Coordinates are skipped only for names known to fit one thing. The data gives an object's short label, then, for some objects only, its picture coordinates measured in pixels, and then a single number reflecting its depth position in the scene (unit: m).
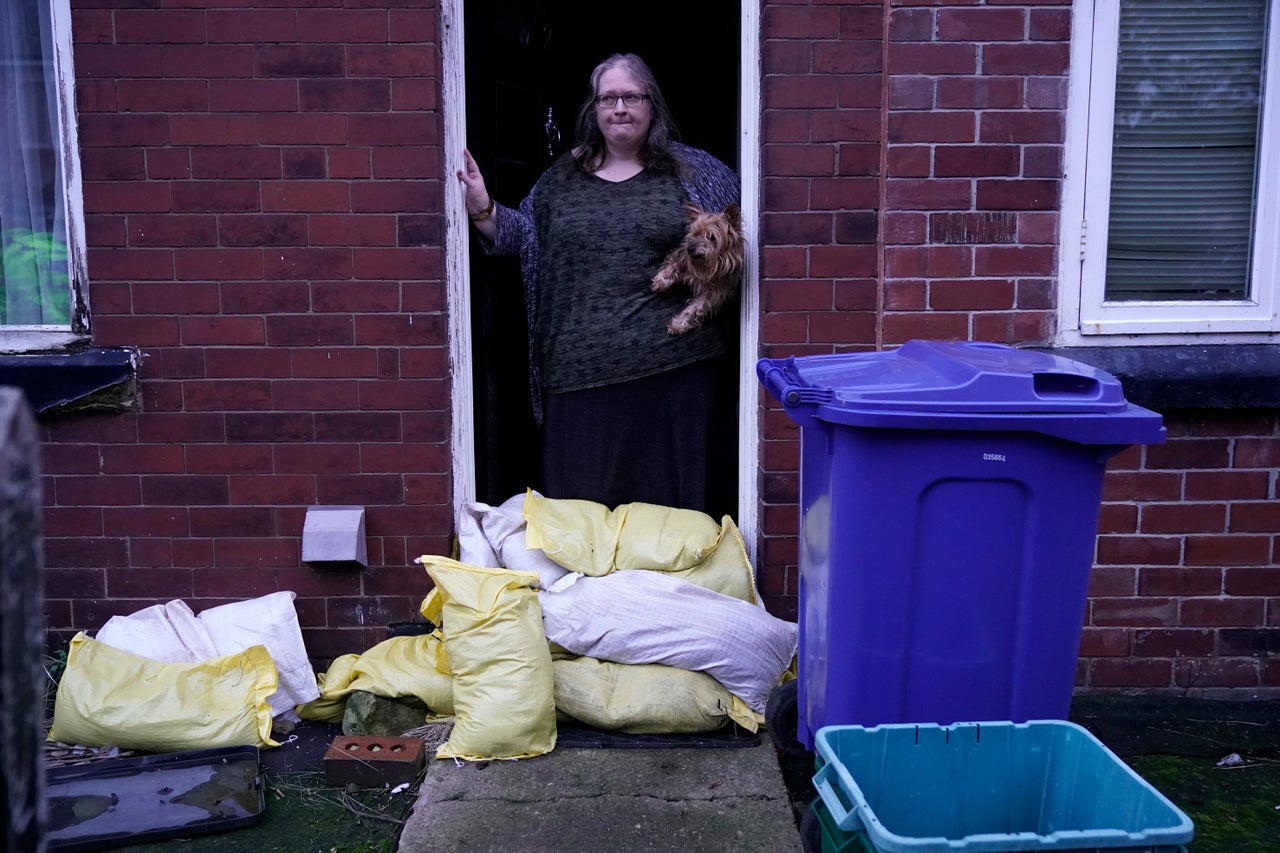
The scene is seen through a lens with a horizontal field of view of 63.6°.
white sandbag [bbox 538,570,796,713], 3.24
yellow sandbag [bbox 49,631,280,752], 3.12
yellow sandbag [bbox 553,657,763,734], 3.21
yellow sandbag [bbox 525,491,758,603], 3.43
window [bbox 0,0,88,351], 3.52
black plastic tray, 2.75
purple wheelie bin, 2.34
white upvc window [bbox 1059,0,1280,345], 3.46
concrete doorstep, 2.69
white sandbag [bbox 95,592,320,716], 3.40
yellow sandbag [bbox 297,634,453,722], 3.34
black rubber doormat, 3.18
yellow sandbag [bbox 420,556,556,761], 3.08
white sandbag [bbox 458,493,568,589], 3.47
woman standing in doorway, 3.65
